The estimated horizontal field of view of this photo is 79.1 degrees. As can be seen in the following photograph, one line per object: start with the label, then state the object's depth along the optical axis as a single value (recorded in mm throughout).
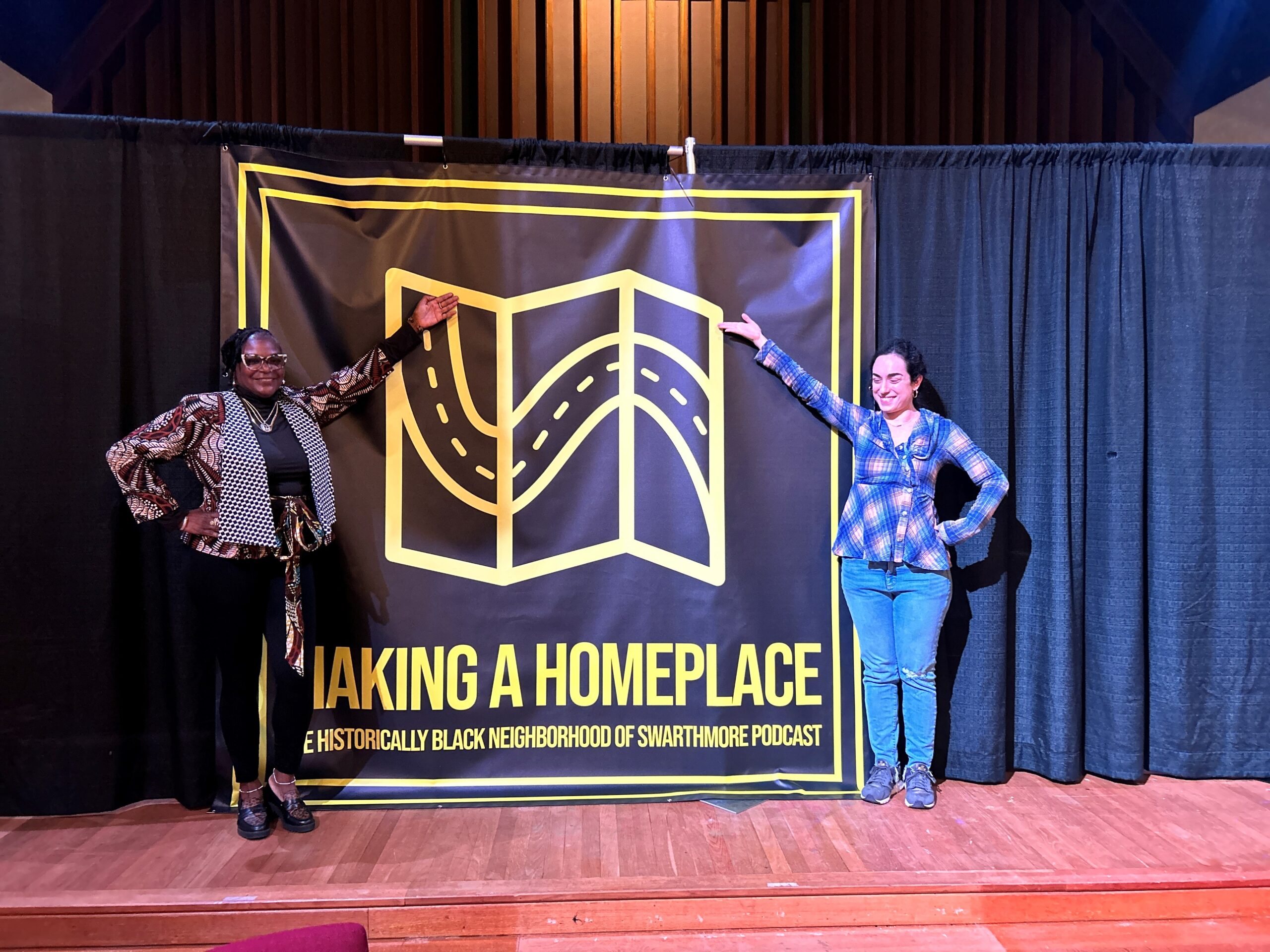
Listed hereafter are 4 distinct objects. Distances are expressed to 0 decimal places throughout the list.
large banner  2633
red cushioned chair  1089
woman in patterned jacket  2281
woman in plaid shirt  2531
